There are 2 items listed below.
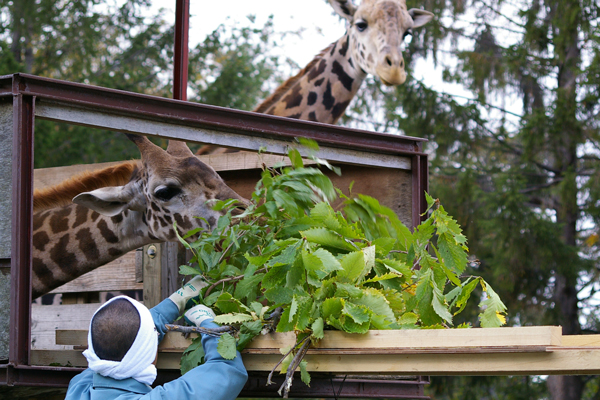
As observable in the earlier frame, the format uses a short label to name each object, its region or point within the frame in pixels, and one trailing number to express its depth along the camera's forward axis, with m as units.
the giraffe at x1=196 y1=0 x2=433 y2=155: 8.42
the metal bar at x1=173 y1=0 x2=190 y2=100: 5.96
